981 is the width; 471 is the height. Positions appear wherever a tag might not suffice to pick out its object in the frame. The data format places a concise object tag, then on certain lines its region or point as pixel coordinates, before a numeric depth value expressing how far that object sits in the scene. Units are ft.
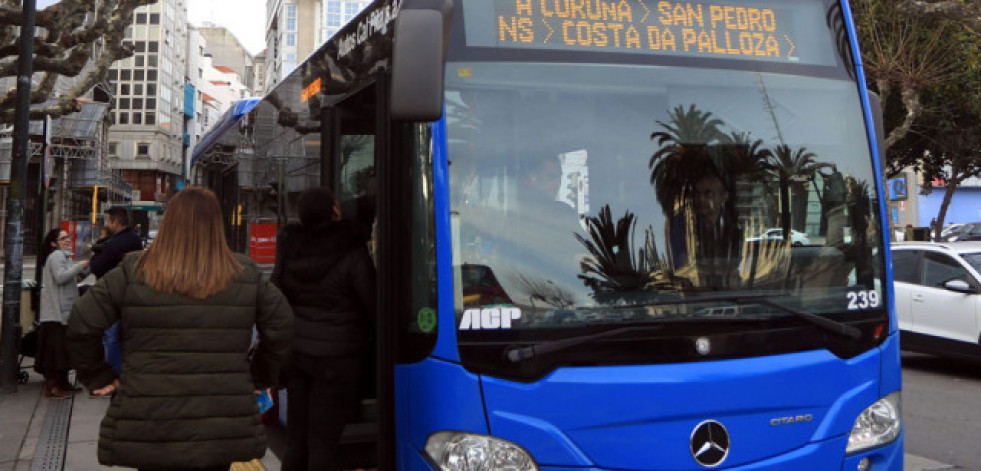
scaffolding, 133.47
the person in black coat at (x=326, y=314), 13.87
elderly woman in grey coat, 27.09
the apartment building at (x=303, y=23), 332.19
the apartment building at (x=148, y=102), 240.53
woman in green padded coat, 9.98
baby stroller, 29.14
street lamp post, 27.58
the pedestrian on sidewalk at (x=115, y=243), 25.89
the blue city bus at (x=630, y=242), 10.43
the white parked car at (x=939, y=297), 30.89
